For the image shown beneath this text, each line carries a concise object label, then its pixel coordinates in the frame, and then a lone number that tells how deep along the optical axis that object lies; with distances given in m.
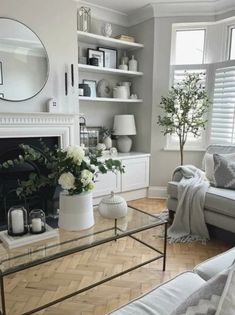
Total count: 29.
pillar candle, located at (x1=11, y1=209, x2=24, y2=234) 1.58
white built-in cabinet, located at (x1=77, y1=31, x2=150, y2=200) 3.39
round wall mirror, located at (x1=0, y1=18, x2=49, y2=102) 2.66
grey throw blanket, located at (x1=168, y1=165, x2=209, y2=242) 2.57
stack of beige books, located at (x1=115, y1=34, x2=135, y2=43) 3.66
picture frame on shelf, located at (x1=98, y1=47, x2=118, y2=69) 3.73
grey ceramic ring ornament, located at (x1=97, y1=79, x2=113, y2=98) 3.79
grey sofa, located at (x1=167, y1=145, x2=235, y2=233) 2.36
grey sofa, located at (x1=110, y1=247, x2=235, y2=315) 0.98
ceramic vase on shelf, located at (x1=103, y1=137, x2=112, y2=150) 3.74
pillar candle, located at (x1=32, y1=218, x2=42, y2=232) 1.62
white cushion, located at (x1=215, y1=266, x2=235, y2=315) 0.58
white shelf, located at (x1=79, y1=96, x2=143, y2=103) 3.36
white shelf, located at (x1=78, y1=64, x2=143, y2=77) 3.34
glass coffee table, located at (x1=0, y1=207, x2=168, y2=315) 1.41
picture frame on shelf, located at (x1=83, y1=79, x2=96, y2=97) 3.62
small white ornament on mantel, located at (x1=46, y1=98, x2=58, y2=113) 2.93
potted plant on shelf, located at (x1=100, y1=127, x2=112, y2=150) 3.74
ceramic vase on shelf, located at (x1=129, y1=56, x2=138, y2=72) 3.84
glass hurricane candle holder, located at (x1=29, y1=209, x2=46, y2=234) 1.62
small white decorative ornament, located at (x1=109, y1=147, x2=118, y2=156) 3.62
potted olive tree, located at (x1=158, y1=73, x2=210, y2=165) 3.38
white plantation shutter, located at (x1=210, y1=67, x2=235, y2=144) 3.41
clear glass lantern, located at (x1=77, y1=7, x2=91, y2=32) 3.34
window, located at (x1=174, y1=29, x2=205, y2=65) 3.66
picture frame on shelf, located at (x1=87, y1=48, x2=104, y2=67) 3.54
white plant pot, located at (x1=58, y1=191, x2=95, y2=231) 1.65
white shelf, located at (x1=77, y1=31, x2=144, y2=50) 3.30
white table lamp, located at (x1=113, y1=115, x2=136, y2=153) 3.73
